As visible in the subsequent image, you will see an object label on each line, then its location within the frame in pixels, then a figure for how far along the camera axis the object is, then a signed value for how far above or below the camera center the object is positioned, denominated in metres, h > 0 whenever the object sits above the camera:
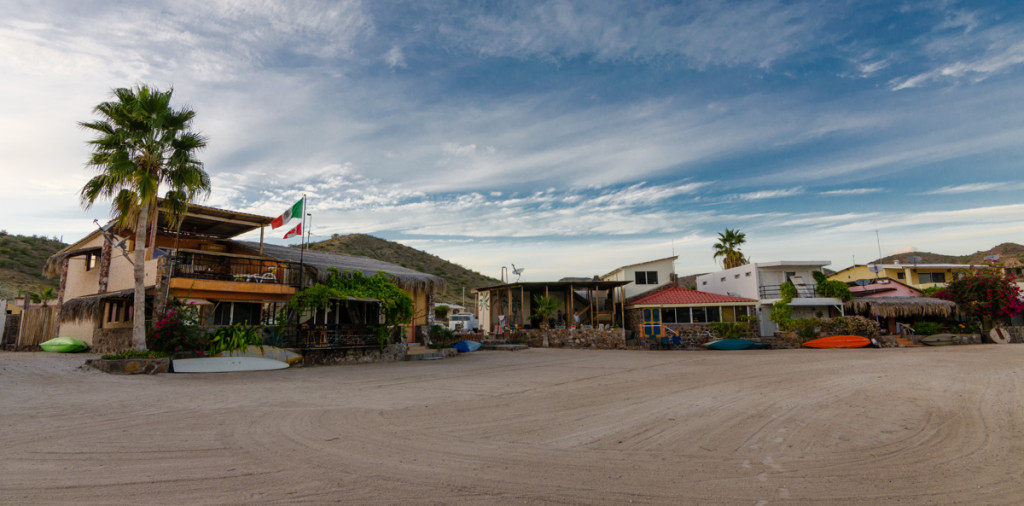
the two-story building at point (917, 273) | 38.94 +3.10
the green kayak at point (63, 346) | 19.12 -0.49
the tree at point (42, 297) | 32.64 +2.51
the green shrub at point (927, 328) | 29.11 -0.95
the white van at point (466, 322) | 38.47 +0.11
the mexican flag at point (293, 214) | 17.83 +4.11
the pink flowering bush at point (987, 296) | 28.58 +0.86
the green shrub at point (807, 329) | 27.56 -0.79
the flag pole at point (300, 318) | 17.39 +0.33
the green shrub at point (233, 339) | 15.28 -0.34
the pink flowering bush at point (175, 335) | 14.67 -0.14
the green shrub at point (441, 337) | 25.05 -0.73
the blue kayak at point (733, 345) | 26.12 -1.50
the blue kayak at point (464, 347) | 23.97 -1.17
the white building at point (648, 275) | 37.50 +3.37
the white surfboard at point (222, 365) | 13.70 -1.02
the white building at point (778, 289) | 31.19 +1.80
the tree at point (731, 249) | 42.94 +5.94
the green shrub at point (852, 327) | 27.12 -0.73
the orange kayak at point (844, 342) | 25.64 -1.47
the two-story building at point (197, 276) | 16.59 +1.98
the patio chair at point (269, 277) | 17.62 +1.82
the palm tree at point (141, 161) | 14.18 +5.00
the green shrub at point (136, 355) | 13.51 -0.66
